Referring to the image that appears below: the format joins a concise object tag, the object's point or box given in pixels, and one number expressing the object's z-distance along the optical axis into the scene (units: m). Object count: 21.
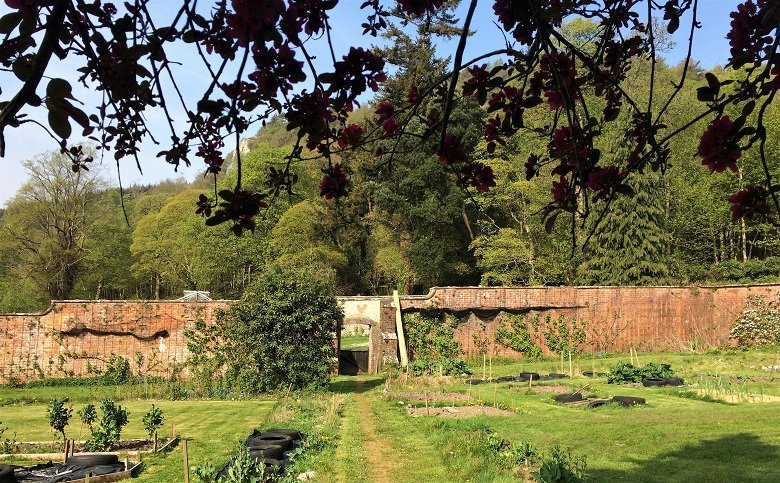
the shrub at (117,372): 19.38
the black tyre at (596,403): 12.62
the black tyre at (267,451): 8.71
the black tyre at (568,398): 13.38
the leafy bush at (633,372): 16.08
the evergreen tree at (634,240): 26.34
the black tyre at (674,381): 15.04
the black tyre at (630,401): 12.53
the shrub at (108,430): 10.20
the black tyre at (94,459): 8.77
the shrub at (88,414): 10.95
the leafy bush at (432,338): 21.78
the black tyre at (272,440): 9.47
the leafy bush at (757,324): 22.08
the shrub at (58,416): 10.34
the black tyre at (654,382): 15.16
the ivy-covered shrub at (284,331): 15.86
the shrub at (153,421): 10.47
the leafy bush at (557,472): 5.95
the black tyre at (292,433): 10.14
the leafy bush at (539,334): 22.25
